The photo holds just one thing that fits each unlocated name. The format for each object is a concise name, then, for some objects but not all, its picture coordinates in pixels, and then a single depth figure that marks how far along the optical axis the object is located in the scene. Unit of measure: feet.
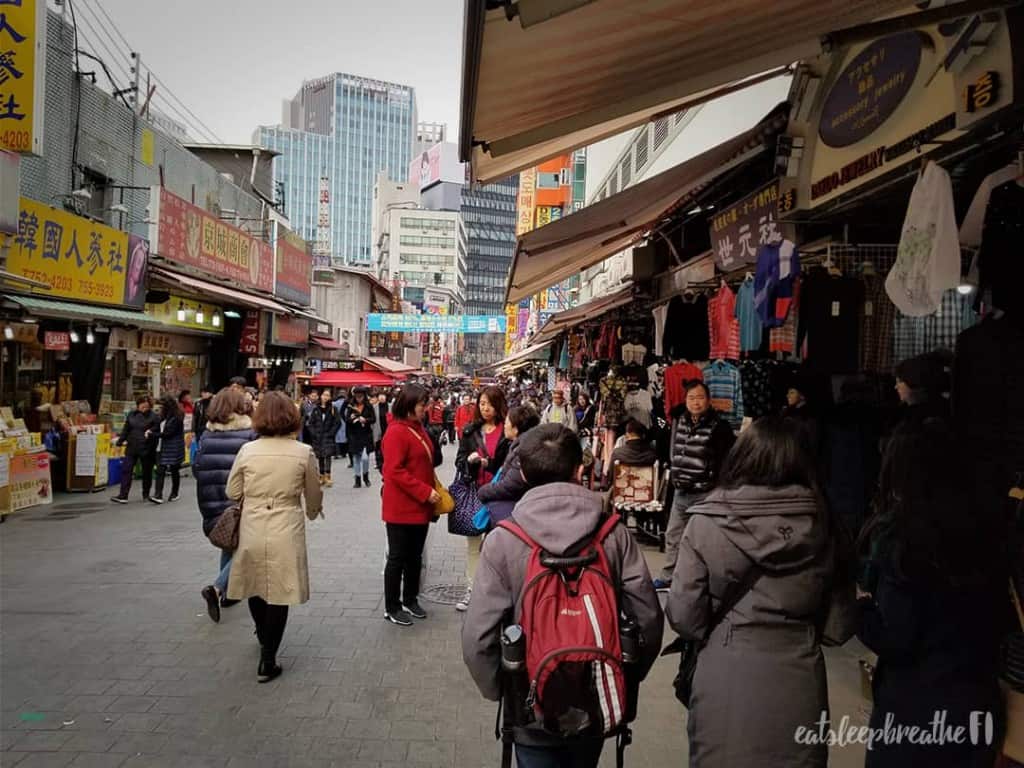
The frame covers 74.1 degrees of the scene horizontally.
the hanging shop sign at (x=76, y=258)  31.71
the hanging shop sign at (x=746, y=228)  16.93
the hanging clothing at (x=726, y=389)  20.65
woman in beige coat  14.74
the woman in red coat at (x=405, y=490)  17.90
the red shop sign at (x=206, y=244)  43.62
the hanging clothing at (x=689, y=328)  22.99
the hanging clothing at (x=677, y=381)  23.50
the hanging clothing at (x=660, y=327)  23.86
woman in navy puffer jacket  17.99
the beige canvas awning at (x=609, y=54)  8.63
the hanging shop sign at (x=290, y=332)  66.61
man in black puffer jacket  20.33
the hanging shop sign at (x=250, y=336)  61.46
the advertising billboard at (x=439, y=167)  385.91
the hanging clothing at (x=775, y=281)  14.05
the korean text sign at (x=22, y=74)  26.73
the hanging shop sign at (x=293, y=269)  67.87
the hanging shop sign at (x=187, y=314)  48.46
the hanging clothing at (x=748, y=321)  17.08
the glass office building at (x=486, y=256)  420.77
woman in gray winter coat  7.75
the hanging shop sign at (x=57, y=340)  36.60
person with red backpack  7.31
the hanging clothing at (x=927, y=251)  9.93
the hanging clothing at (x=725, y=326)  19.08
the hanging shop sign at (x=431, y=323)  104.12
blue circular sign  11.78
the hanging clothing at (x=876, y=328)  13.91
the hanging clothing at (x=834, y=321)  13.98
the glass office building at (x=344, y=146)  584.81
